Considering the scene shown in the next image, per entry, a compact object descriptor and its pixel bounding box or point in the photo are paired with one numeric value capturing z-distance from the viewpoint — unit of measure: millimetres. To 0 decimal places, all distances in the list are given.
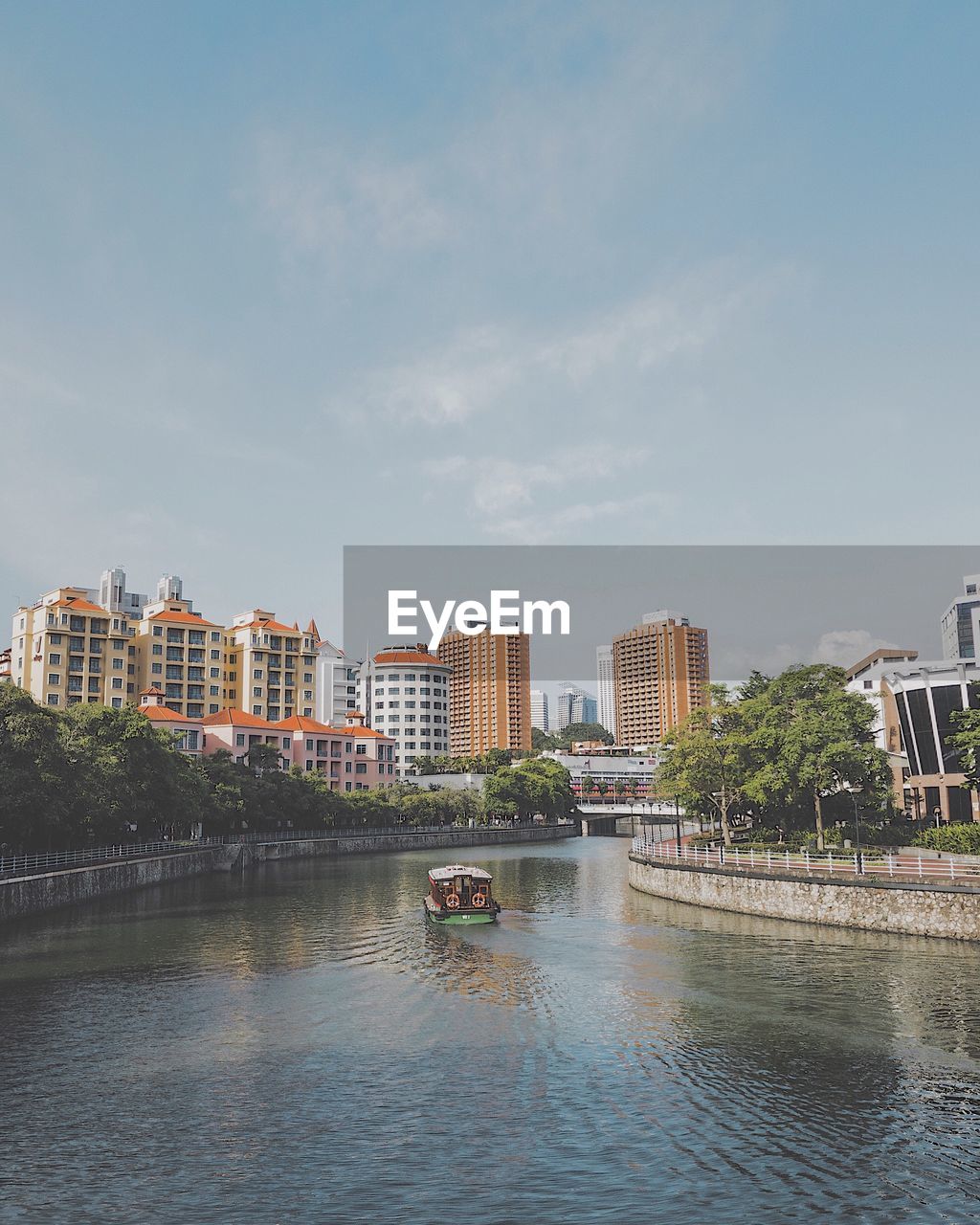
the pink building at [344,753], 156000
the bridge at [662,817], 178650
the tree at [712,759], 79938
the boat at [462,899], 56562
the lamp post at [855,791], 68819
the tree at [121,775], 74812
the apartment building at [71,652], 151500
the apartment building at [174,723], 136125
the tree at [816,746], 65625
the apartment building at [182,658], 161875
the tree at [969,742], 57125
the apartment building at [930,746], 89000
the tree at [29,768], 60719
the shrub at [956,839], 58678
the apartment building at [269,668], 173625
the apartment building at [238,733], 145250
